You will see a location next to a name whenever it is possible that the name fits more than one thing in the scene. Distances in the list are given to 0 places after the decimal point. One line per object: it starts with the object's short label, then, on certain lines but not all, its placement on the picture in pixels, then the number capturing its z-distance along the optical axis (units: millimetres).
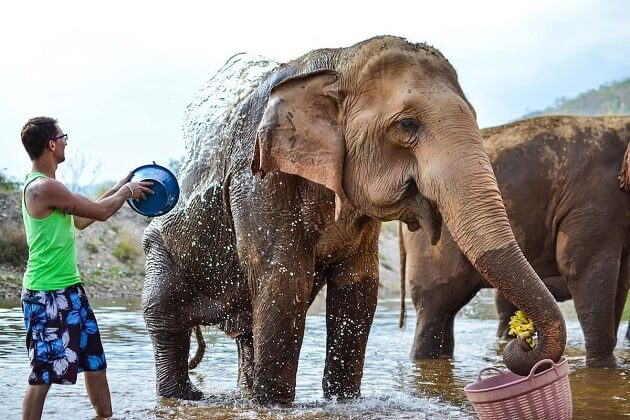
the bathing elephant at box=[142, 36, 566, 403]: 5836
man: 6105
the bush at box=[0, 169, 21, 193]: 20812
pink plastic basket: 5809
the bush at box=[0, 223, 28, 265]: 17969
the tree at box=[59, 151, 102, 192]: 28372
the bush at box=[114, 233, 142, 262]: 20303
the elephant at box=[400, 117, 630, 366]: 10453
